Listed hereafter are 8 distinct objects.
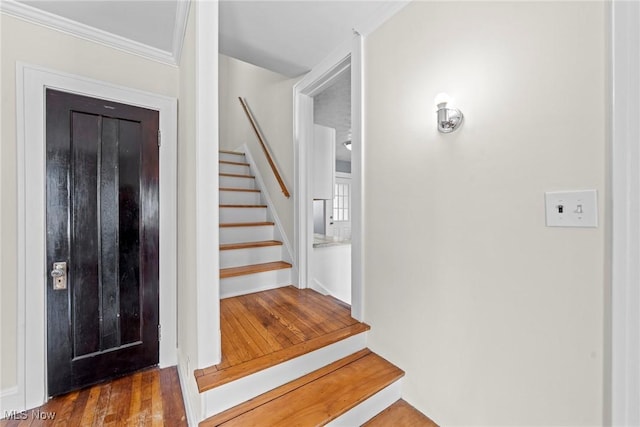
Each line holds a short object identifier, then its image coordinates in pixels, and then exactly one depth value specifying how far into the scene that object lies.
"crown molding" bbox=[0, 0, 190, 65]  1.52
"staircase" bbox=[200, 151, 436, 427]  1.17
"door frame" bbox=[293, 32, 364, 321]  1.74
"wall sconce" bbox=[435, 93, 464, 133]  1.17
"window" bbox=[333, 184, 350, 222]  6.95
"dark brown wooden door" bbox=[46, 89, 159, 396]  1.66
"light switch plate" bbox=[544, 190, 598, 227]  0.82
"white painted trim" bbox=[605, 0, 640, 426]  0.73
